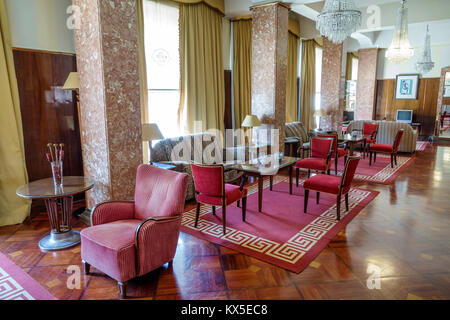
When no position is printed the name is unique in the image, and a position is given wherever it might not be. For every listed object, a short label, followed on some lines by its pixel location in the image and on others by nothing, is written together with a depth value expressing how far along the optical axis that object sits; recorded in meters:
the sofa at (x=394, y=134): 8.20
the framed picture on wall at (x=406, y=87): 11.06
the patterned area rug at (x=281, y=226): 3.11
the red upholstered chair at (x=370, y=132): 7.47
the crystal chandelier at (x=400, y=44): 6.13
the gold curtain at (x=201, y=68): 5.67
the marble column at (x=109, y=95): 3.17
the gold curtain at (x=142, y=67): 4.80
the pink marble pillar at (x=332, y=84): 8.77
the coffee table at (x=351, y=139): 6.61
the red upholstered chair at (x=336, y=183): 3.86
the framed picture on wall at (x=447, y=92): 11.58
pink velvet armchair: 2.40
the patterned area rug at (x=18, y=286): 2.40
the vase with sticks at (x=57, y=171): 3.19
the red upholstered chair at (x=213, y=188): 3.36
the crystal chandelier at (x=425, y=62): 9.09
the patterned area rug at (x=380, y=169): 5.88
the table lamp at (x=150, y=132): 4.24
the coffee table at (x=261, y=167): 4.09
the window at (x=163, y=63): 5.15
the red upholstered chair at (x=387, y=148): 6.58
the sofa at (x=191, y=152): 4.61
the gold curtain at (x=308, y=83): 9.30
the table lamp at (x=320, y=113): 8.39
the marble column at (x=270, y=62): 5.84
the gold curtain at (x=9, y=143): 3.54
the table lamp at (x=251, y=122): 5.76
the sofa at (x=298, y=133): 7.40
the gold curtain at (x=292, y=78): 8.62
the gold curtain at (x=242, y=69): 6.87
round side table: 3.05
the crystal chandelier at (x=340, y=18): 4.19
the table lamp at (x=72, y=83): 3.61
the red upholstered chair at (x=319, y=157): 5.16
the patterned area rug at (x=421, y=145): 9.35
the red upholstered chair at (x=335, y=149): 5.92
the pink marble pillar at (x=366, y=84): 11.16
